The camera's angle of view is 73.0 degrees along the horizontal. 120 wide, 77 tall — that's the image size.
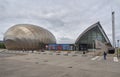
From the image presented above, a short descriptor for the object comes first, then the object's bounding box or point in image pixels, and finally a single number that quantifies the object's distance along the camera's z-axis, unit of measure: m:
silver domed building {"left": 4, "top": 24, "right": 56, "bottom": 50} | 34.58
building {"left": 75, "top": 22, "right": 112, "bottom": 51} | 33.65
